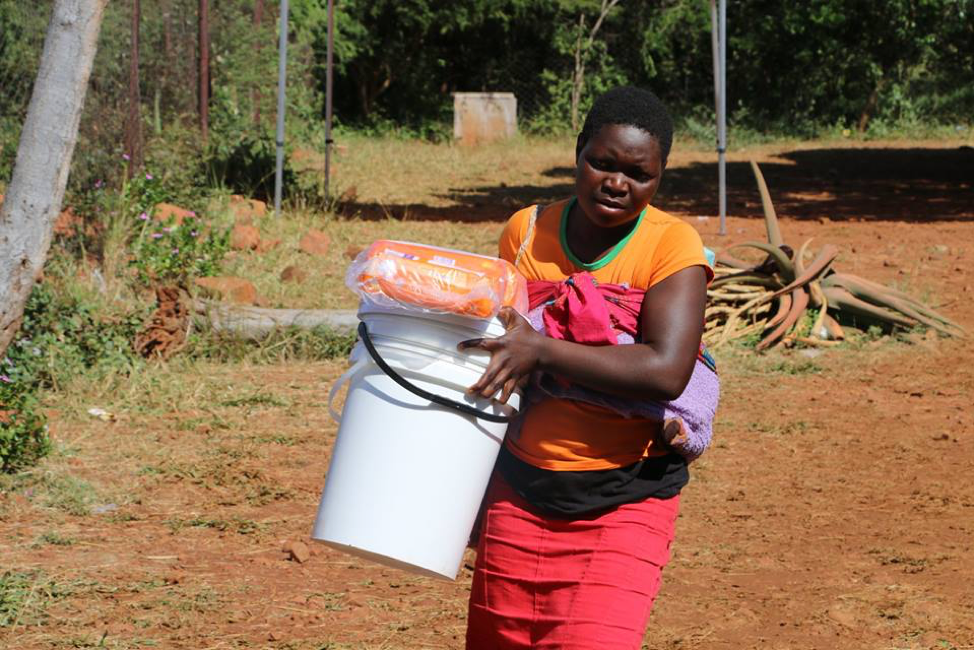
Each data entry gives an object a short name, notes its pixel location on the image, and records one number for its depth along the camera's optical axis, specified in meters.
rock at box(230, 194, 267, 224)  19.31
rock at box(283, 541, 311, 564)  8.25
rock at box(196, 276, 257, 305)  13.92
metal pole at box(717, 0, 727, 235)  21.13
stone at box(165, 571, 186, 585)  7.79
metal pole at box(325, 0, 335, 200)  21.95
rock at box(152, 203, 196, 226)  15.96
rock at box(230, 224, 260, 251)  17.58
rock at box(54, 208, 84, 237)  14.54
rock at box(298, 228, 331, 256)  18.10
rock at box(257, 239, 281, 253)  17.87
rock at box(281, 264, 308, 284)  16.05
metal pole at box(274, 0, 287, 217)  19.95
